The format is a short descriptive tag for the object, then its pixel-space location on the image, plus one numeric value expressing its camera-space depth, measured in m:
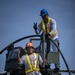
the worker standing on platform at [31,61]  13.29
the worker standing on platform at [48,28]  15.57
